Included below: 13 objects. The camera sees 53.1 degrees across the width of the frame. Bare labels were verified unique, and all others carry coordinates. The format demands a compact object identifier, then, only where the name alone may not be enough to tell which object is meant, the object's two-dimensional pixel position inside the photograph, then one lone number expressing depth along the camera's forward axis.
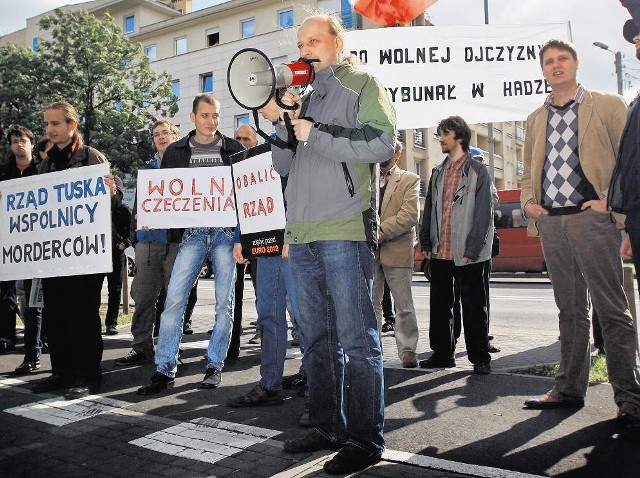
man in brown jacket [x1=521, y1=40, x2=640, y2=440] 3.71
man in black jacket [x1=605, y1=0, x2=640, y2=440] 3.18
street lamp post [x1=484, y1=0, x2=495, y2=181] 25.55
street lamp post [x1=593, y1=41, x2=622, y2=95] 27.54
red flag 5.87
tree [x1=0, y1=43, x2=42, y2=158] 31.95
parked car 18.45
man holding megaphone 3.02
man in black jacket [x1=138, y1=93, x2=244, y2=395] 4.91
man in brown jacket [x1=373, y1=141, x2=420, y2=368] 5.61
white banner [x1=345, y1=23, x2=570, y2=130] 5.43
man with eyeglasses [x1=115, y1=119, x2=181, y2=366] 6.15
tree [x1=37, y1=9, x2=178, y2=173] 31.69
